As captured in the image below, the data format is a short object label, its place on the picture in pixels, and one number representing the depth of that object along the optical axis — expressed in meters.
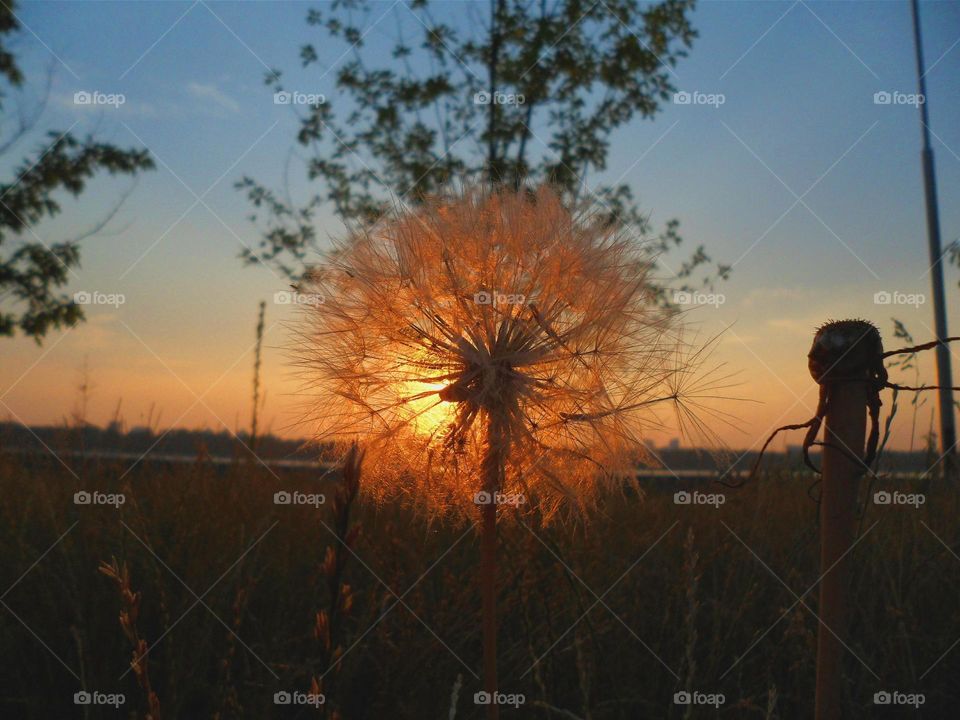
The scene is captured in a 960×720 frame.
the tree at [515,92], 10.03
